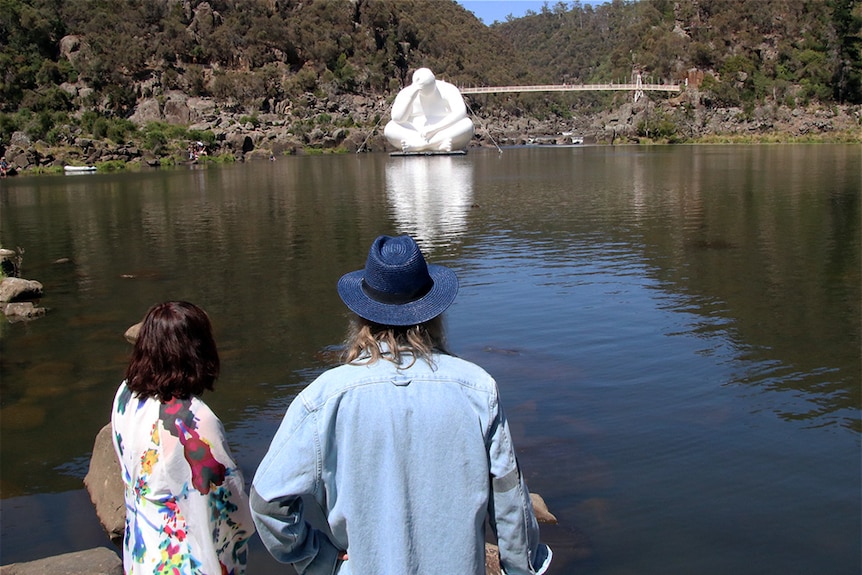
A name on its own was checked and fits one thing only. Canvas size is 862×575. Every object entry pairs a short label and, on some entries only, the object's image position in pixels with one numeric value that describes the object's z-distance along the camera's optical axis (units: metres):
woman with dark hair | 2.94
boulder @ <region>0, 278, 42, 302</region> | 12.77
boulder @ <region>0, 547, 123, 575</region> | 4.40
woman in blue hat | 2.29
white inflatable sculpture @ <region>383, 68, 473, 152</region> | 63.56
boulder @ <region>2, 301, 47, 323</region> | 11.79
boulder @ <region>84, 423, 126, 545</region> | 5.38
